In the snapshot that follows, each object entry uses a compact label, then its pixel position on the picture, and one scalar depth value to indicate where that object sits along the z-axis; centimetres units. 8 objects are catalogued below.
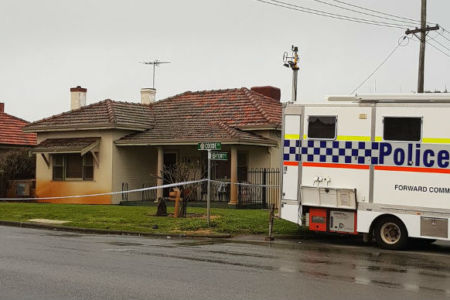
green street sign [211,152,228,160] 1917
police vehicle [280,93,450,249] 1540
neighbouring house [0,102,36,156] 3769
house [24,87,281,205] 2859
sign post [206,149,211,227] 1914
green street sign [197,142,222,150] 1899
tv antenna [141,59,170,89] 4134
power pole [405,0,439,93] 2655
